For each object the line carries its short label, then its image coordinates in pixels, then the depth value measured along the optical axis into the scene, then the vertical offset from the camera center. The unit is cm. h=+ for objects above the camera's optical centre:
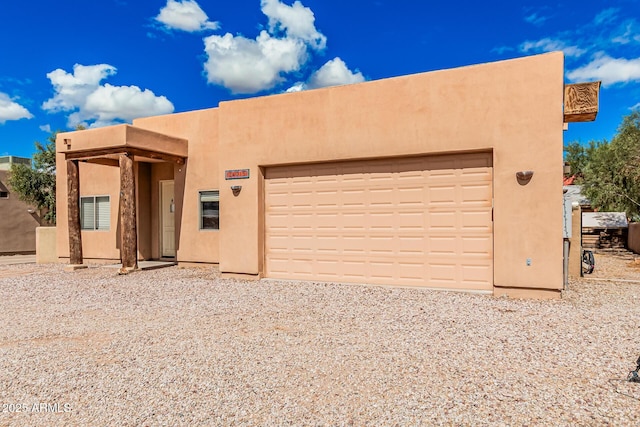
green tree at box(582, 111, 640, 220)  1622 +146
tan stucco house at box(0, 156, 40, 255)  1780 -55
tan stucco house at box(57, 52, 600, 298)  674 +60
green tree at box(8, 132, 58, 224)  1806 +139
